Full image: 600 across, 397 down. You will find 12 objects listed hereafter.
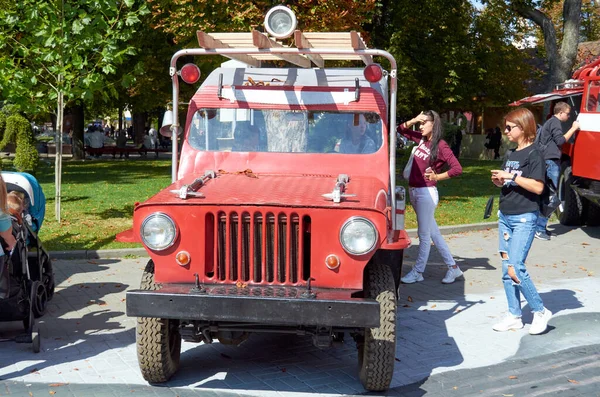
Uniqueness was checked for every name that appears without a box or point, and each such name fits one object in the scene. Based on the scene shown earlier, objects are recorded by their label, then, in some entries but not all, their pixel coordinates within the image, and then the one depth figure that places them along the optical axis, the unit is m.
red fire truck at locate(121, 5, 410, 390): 5.30
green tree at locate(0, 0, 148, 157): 12.73
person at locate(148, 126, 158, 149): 43.19
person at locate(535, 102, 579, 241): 12.59
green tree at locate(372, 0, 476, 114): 28.91
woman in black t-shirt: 7.05
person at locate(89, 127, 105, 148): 37.84
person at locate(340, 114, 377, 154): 7.10
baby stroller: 6.64
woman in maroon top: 8.95
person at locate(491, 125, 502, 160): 39.00
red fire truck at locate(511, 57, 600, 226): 12.55
